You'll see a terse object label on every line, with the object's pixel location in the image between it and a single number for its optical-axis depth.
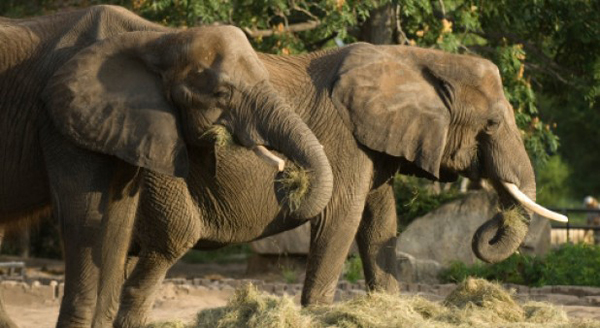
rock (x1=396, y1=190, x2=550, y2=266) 36.34
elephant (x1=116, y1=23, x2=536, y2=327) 22.03
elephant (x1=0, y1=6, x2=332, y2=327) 18.81
